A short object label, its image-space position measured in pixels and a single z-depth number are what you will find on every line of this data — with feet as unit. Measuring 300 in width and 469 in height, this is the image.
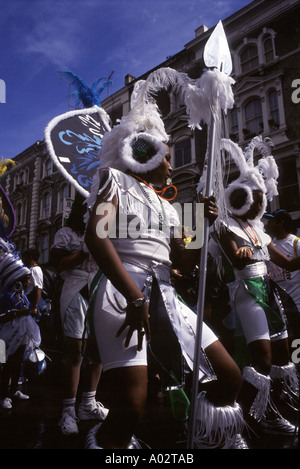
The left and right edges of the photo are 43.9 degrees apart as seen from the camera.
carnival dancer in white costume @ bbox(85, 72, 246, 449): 5.00
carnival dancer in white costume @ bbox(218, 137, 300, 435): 8.98
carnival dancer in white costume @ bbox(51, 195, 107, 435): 10.19
